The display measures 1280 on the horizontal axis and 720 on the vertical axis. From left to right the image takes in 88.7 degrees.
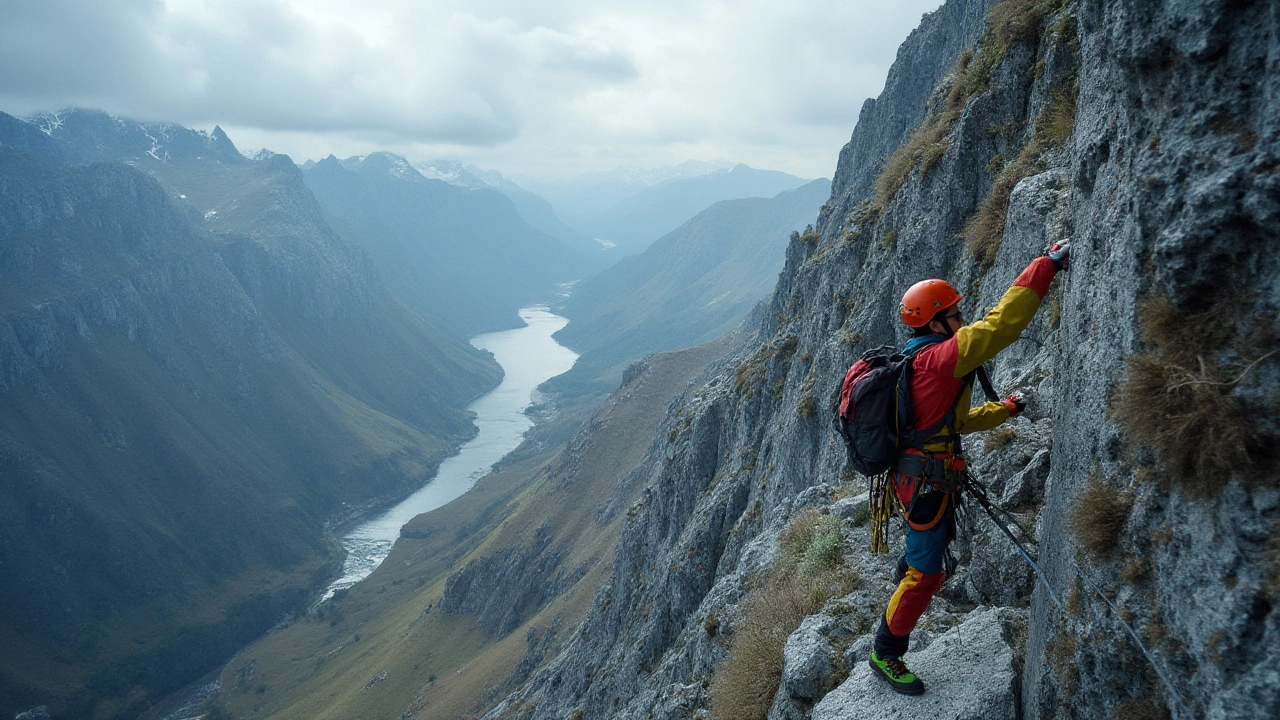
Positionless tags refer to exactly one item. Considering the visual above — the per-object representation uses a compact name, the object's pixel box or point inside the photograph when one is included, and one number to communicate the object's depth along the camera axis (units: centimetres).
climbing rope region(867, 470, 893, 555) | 746
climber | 637
